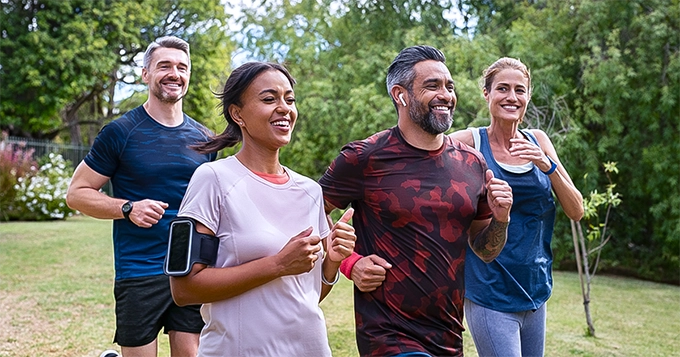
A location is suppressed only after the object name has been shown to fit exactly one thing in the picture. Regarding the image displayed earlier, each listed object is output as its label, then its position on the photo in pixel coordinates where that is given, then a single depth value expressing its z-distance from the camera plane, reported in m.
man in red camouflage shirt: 2.93
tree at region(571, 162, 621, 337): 8.02
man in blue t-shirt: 4.09
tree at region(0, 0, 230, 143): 27.17
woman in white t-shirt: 2.44
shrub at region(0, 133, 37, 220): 20.09
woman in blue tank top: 3.66
